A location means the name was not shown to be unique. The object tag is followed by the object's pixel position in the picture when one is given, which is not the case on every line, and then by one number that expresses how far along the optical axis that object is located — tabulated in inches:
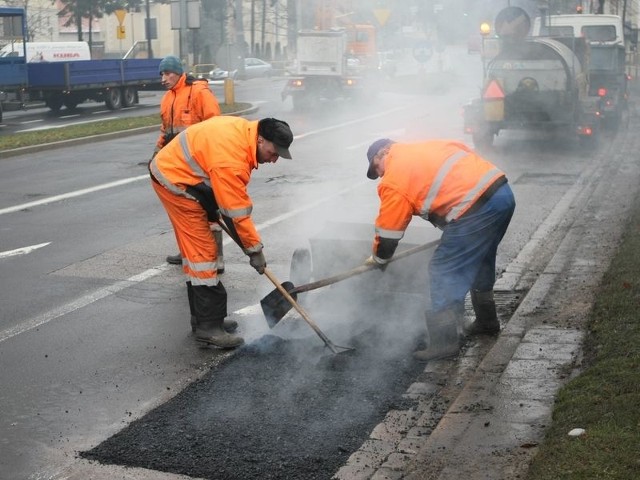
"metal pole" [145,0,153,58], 1820.9
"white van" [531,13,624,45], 813.2
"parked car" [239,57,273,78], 1925.4
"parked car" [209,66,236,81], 1779.0
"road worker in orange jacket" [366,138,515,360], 218.7
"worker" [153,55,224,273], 326.6
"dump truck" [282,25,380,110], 979.3
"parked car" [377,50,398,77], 769.6
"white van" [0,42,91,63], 1155.9
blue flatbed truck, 936.3
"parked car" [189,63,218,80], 1848.8
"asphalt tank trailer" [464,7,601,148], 611.2
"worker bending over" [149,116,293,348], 221.0
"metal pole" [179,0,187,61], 948.6
